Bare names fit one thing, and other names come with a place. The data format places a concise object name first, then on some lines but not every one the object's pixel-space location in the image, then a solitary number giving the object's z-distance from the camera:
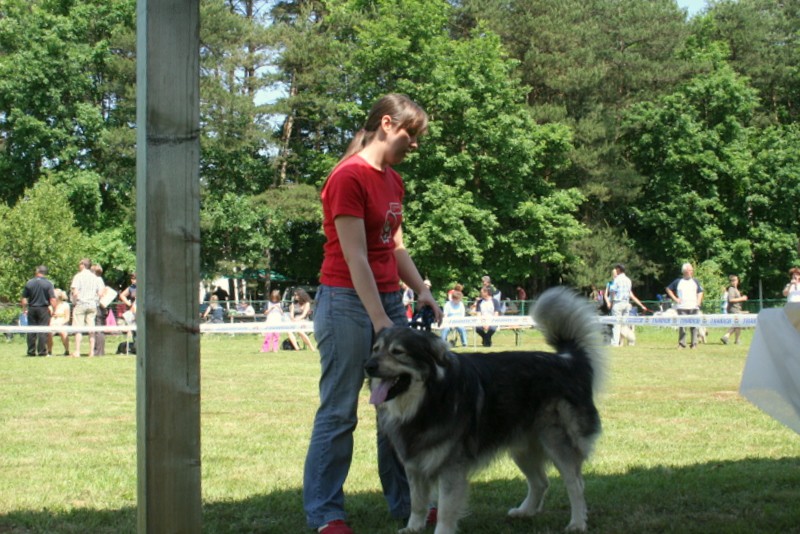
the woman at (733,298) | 22.28
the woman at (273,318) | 19.50
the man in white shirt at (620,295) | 19.27
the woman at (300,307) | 20.03
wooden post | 2.92
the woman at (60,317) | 18.22
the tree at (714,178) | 41.97
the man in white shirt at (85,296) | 18.23
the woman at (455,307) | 20.91
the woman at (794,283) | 18.19
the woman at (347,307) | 4.11
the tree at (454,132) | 37.16
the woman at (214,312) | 28.20
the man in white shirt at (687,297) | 18.86
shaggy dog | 4.01
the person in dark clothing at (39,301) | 17.95
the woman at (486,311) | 20.25
